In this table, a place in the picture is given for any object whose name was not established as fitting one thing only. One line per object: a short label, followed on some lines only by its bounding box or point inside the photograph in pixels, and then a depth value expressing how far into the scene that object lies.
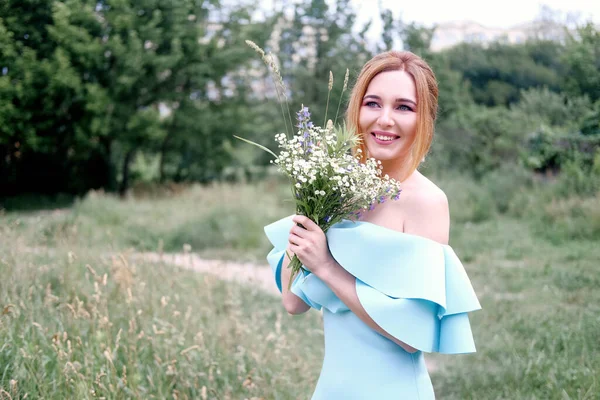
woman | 1.71
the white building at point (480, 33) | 25.84
